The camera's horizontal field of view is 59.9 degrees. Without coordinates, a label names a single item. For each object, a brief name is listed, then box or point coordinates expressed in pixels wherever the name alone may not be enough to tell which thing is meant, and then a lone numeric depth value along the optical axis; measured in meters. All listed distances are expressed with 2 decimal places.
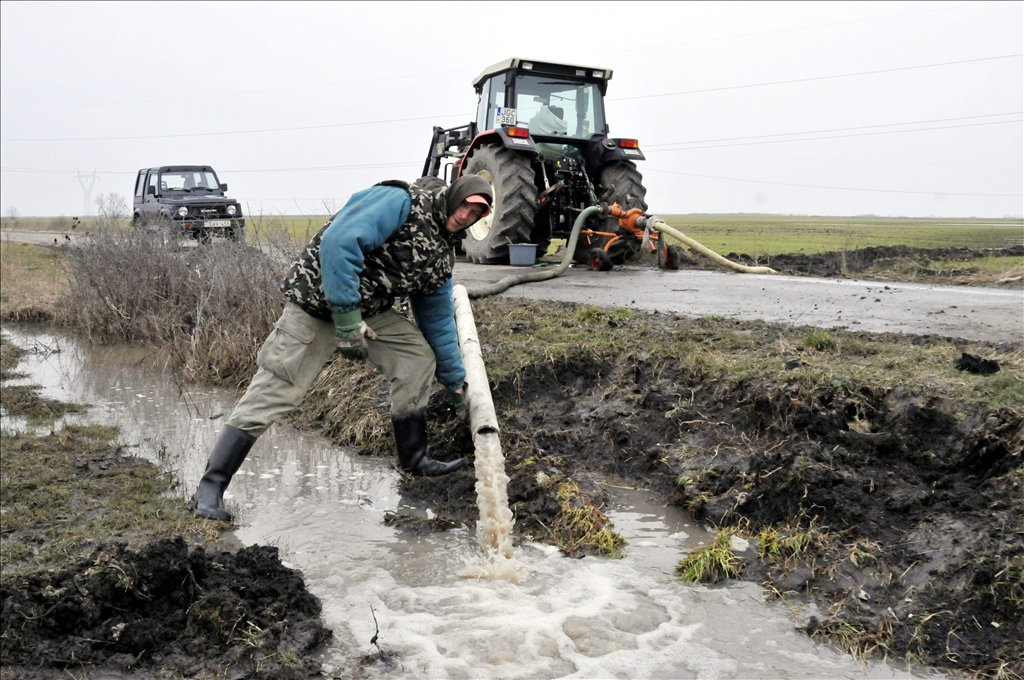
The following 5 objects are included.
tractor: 11.73
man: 4.40
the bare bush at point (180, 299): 8.36
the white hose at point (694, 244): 11.47
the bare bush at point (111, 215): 11.41
